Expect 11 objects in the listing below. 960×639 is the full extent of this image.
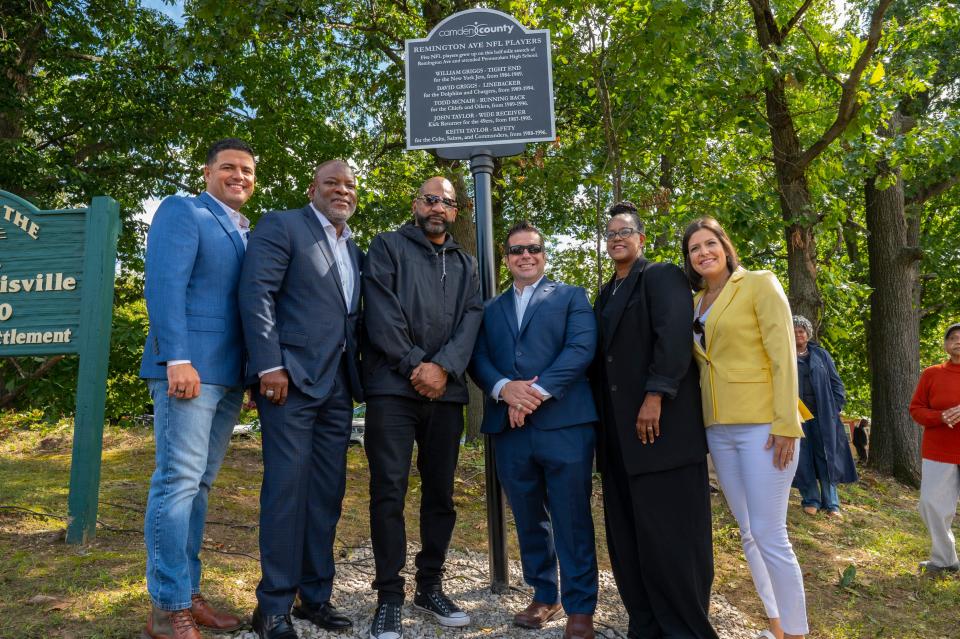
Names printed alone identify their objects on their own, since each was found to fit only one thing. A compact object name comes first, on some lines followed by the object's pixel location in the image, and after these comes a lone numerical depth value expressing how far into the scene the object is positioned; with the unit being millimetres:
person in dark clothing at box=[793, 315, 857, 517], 7758
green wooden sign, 4586
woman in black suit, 3453
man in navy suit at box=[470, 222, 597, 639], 3748
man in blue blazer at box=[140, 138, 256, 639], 3215
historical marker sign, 4652
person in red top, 5625
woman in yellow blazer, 3459
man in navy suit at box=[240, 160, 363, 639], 3412
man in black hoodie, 3680
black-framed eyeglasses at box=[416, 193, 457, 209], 4059
